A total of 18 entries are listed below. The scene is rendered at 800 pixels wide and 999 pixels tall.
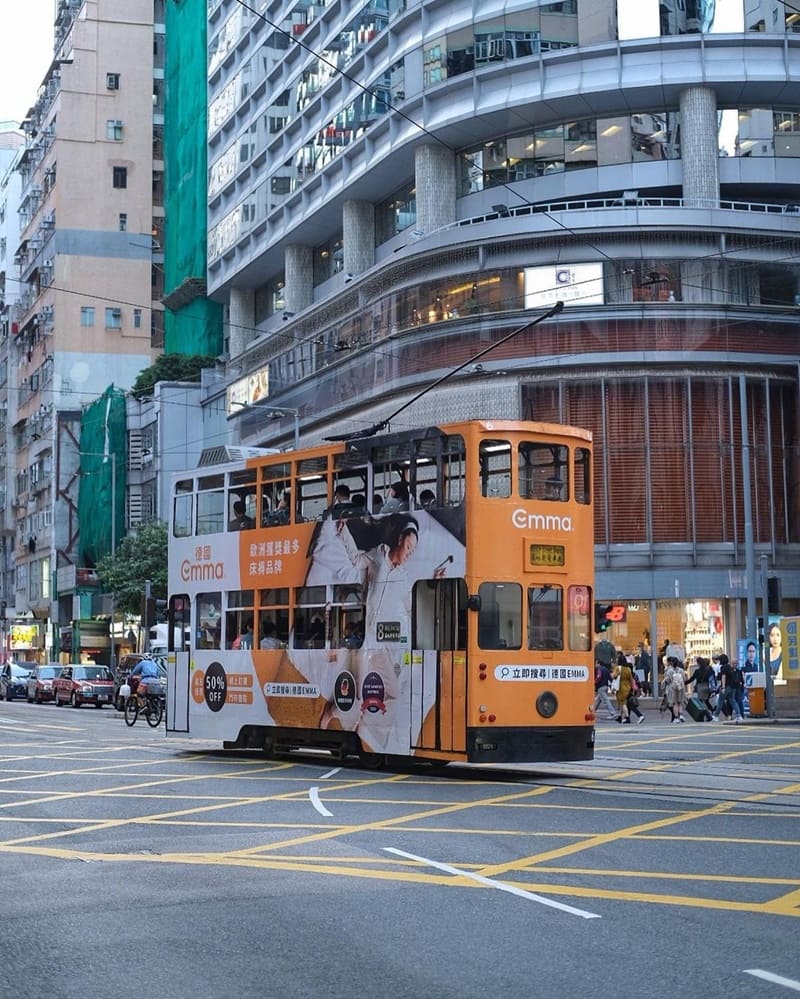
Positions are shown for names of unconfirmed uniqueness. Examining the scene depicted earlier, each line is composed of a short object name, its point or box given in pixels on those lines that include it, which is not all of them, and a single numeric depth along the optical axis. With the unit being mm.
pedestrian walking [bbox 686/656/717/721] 32688
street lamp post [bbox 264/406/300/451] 53853
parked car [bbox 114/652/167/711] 41416
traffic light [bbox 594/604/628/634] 40312
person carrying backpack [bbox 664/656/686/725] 31953
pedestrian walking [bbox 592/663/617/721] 33000
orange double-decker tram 17047
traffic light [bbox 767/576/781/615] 30500
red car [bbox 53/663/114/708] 46688
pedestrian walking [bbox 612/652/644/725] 31797
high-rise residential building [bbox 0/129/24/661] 98562
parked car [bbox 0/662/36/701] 54062
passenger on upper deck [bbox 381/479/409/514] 18125
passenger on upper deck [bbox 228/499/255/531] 20703
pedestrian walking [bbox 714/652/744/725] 31797
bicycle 32500
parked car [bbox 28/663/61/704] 50062
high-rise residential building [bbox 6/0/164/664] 84062
